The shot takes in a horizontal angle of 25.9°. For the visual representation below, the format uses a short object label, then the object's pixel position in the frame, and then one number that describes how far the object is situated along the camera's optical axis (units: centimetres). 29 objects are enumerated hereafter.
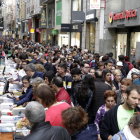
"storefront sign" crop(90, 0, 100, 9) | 1983
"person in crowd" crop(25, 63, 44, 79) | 794
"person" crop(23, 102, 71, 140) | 336
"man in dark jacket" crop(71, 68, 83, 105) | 656
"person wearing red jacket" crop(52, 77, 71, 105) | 572
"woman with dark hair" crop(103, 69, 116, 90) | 720
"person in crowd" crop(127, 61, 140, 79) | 870
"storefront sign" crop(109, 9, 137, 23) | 1615
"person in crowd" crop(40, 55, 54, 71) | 1105
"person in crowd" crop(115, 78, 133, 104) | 604
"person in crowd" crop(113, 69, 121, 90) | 742
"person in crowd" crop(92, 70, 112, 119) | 623
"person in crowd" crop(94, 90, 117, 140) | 544
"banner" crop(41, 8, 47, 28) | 4062
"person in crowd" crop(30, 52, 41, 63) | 1304
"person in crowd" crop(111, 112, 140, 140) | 327
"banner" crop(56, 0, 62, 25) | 3234
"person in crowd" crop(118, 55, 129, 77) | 1066
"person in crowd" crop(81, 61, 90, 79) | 868
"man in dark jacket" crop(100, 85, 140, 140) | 413
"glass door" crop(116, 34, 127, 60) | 1930
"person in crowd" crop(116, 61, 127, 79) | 970
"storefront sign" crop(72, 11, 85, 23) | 2470
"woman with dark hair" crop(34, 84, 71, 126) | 438
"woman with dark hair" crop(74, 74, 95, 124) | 604
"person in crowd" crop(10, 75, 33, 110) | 654
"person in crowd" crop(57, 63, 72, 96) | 762
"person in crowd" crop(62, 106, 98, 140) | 377
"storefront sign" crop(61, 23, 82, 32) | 2734
